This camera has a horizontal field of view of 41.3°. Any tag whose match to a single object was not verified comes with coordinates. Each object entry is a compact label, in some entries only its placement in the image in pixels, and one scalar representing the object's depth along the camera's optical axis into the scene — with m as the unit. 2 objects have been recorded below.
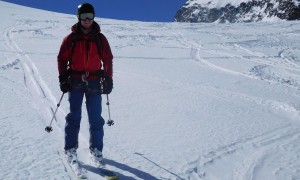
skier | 4.39
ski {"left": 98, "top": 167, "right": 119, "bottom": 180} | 4.17
